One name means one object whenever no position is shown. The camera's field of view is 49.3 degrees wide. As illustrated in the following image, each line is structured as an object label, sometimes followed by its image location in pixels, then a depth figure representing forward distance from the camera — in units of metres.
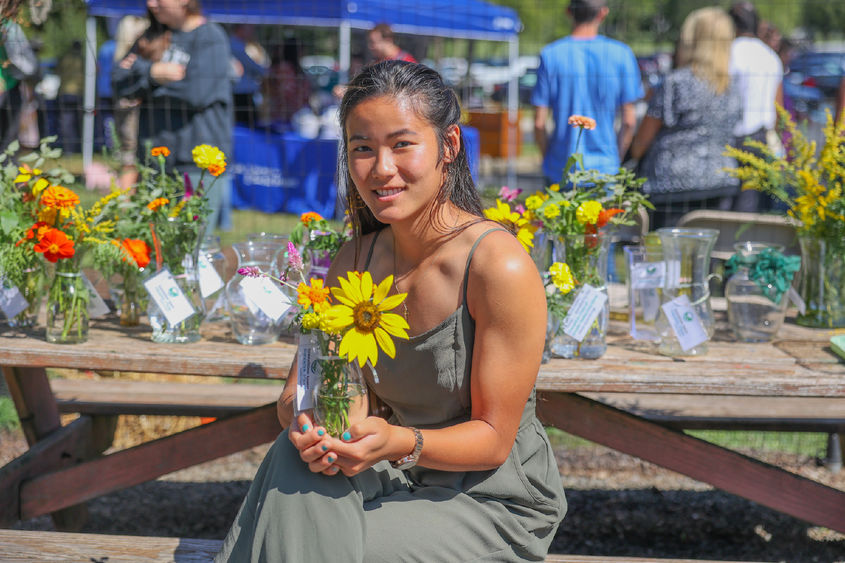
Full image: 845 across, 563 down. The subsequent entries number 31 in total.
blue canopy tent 7.86
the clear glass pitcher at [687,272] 2.24
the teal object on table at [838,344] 2.20
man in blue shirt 4.32
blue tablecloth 7.30
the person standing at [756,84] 4.82
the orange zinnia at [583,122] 2.23
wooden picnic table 2.06
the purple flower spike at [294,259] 1.52
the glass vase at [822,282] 2.42
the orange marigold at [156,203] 2.32
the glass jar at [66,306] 2.25
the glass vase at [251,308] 2.31
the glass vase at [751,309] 2.35
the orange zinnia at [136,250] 2.24
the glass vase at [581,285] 2.21
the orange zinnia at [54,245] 2.14
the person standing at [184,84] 4.64
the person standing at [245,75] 7.59
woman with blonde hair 4.18
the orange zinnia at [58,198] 2.17
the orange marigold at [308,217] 2.29
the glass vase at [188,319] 2.31
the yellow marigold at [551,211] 2.18
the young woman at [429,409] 1.55
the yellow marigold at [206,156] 2.26
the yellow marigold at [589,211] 2.17
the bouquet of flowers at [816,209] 2.38
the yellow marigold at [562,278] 2.13
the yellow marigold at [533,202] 2.24
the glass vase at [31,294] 2.36
